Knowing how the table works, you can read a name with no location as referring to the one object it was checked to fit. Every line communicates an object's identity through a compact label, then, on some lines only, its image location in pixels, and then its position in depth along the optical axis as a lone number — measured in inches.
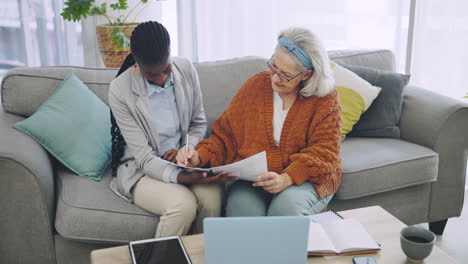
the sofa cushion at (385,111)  90.7
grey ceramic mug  48.7
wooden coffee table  50.8
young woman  63.0
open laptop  43.9
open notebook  51.4
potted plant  100.5
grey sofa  64.1
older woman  65.8
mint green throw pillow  72.3
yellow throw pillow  88.7
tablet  49.6
